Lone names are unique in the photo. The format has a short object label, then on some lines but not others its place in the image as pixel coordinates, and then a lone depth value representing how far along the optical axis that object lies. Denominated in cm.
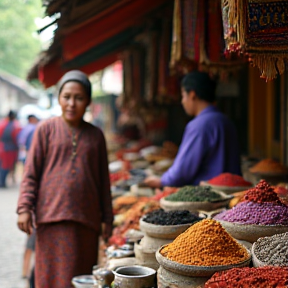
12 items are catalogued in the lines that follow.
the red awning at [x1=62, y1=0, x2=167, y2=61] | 511
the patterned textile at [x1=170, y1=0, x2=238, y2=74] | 396
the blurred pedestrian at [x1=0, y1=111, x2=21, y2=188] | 1409
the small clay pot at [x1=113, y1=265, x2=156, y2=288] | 248
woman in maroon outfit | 368
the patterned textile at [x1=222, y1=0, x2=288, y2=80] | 238
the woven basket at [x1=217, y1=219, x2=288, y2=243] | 242
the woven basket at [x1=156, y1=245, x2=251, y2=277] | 209
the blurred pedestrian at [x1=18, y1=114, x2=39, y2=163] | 903
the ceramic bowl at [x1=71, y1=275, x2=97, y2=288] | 311
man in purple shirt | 407
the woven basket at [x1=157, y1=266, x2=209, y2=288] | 214
